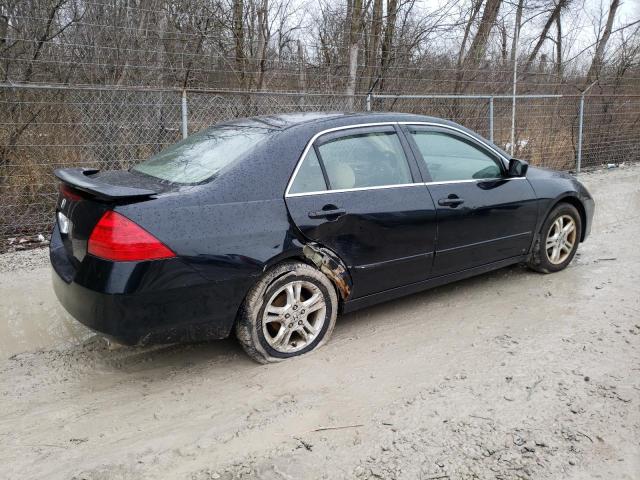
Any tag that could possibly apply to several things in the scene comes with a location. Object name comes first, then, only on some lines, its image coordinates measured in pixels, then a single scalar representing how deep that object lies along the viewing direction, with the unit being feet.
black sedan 9.45
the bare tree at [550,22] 46.34
